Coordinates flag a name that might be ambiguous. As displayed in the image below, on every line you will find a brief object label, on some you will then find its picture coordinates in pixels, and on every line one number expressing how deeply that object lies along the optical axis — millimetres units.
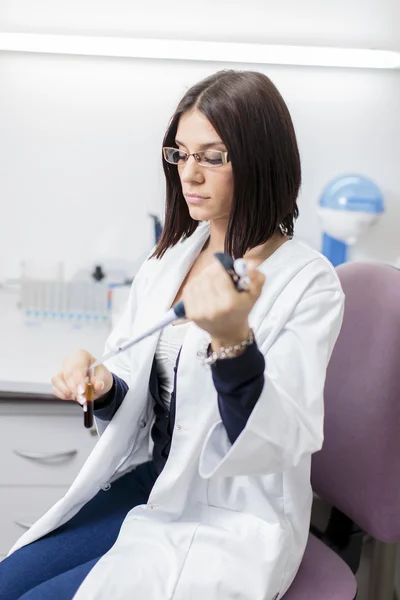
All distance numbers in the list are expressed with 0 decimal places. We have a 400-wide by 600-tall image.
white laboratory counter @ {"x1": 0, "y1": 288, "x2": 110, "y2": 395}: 1438
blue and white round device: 1824
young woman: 891
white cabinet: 1453
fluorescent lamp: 1822
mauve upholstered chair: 1120
